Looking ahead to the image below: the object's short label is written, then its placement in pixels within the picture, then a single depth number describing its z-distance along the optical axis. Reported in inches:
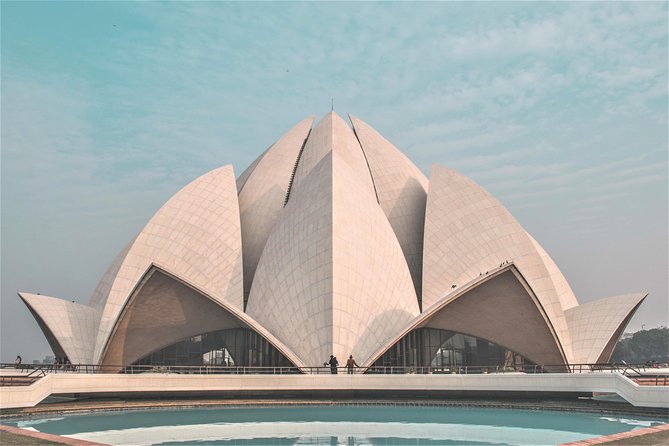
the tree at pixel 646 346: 3917.3
